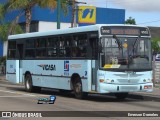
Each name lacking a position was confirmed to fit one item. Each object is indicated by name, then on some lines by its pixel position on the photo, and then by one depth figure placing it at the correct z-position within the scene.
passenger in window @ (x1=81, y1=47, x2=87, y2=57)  20.22
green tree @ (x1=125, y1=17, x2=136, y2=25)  91.88
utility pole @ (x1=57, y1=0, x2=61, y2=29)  34.22
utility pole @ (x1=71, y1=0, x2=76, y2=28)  37.59
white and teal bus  19.22
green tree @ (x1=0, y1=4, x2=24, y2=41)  42.28
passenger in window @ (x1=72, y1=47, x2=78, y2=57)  20.92
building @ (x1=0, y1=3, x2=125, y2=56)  53.84
